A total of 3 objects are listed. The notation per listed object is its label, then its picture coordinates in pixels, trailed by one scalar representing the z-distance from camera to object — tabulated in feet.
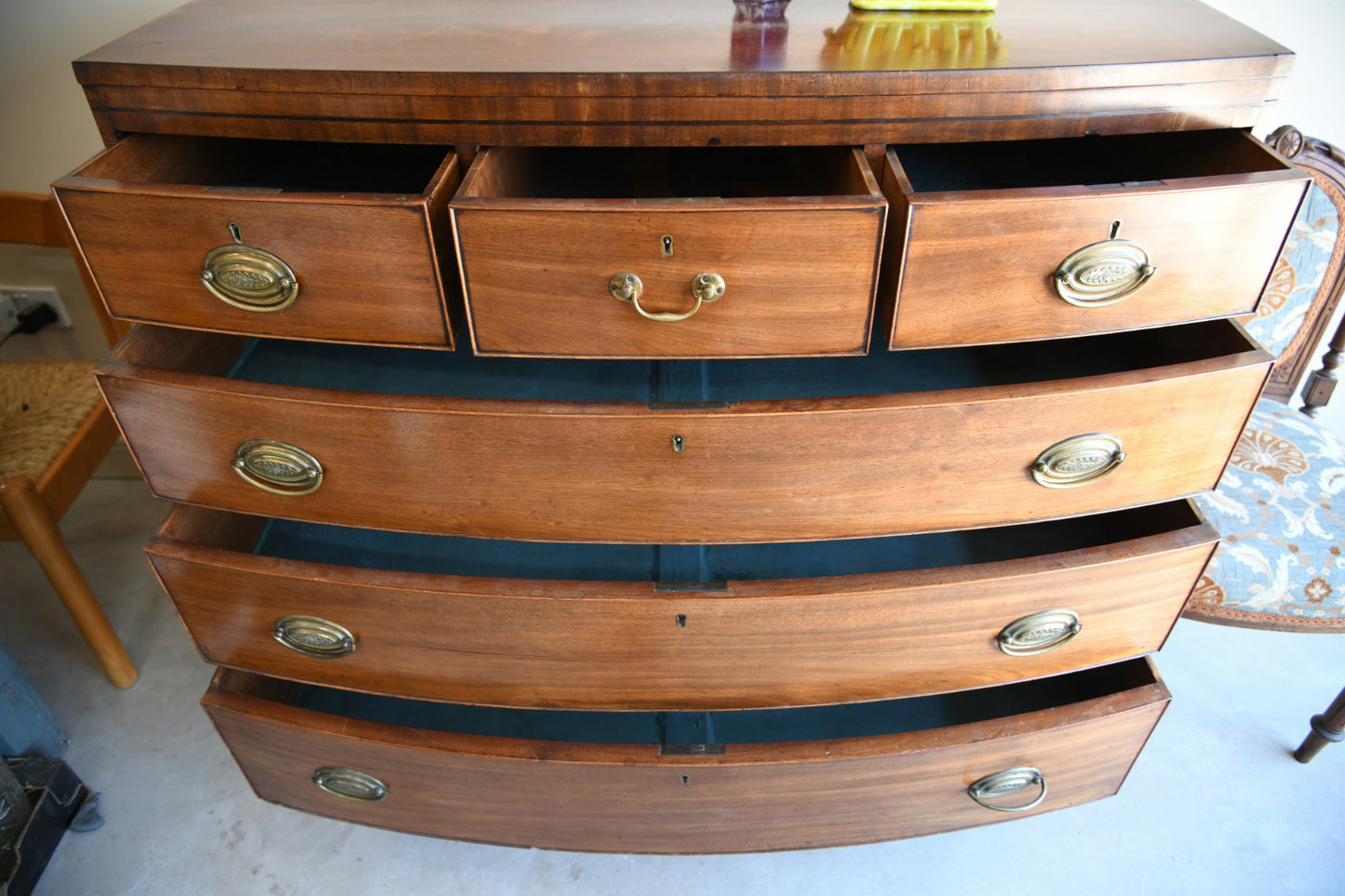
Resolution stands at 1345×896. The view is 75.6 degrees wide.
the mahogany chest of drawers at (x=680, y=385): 2.23
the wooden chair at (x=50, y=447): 3.94
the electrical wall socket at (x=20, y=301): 5.19
